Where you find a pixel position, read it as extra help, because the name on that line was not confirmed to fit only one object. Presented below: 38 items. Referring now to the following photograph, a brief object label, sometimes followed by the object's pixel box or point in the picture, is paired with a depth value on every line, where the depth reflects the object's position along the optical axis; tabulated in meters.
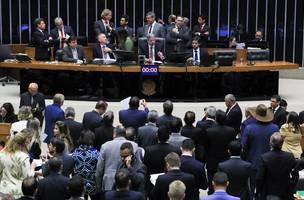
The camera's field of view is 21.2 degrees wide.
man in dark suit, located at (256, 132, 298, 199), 10.79
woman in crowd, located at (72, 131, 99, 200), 10.95
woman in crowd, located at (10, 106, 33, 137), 12.59
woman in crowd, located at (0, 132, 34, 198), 10.55
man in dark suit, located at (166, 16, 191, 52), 22.69
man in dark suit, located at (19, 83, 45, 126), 15.63
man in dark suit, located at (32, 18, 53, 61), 22.06
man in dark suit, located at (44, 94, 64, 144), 14.04
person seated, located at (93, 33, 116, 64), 21.17
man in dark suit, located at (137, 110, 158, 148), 12.16
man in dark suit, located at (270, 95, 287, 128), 14.41
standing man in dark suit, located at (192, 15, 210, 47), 24.65
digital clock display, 20.45
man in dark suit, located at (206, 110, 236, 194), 12.22
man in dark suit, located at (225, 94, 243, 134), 14.05
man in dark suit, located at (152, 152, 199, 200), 9.80
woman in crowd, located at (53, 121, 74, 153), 11.76
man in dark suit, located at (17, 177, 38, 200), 9.18
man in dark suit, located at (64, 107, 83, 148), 12.73
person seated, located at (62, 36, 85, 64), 21.27
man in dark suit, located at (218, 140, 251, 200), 10.58
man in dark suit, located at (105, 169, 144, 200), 9.16
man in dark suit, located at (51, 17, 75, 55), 23.34
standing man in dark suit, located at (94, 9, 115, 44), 23.25
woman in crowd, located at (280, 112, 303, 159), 13.07
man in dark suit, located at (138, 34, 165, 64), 21.17
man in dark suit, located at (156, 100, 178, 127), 12.77
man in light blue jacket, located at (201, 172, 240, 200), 9.16
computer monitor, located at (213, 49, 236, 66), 20.91
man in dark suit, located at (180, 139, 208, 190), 10.52
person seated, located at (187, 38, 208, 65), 21.16
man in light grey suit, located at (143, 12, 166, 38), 22.19
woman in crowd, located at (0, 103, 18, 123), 14.11
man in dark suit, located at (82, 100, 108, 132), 13.28
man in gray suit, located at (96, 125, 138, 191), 10.89
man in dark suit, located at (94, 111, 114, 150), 12.17
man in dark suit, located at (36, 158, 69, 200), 9.63
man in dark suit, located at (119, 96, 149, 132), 13.47
